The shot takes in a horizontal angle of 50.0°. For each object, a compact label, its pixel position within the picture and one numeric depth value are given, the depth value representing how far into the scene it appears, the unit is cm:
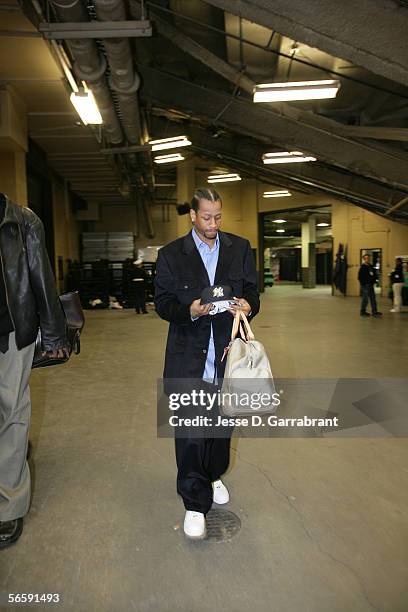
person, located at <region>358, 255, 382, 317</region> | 998
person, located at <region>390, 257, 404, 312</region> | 1070
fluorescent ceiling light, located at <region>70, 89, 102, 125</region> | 597
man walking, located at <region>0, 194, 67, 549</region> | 189
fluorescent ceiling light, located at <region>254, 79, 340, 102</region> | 600
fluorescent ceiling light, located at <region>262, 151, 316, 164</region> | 975
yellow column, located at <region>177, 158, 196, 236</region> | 1474
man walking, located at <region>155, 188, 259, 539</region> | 192
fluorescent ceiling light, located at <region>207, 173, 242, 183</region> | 1434
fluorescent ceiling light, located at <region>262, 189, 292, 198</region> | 1691
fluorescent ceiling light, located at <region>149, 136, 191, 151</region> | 909
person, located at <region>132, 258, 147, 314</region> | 1143
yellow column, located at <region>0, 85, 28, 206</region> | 669
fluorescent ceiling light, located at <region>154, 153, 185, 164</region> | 1048
